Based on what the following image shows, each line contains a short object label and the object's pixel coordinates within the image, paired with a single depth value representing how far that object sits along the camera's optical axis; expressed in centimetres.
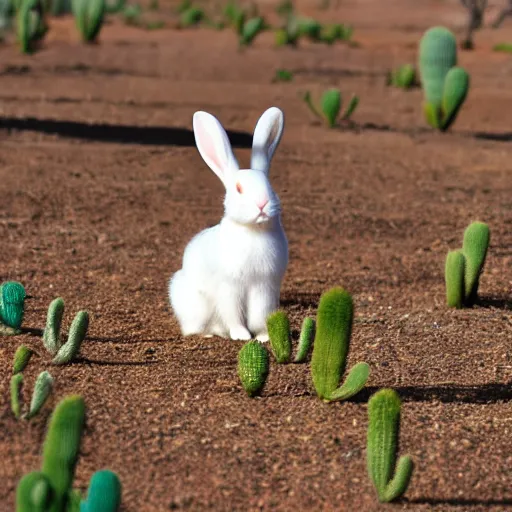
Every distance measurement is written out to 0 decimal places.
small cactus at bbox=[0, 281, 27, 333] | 907
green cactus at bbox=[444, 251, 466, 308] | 1043
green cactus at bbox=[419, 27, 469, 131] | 2034
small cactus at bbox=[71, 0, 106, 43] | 3095
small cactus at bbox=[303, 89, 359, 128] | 2000
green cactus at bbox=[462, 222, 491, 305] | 1022
